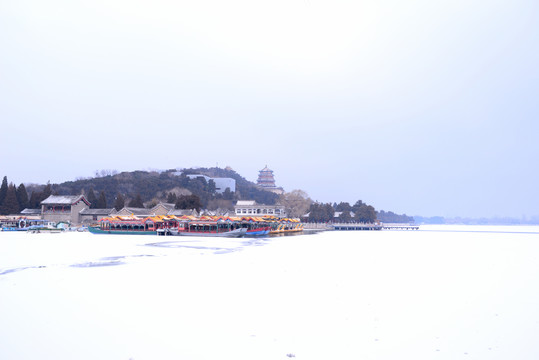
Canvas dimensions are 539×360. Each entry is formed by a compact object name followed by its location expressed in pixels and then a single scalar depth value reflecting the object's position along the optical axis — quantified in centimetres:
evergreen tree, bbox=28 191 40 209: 7519
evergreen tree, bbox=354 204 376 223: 9888
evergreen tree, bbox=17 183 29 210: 7412
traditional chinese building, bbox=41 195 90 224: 6881
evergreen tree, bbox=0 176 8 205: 7006
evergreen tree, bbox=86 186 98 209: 8138
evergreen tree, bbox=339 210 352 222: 10006
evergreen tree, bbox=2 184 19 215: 6897
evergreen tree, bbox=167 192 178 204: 8812
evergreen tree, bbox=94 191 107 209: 7862
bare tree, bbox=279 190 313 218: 10275
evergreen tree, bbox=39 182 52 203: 7594
